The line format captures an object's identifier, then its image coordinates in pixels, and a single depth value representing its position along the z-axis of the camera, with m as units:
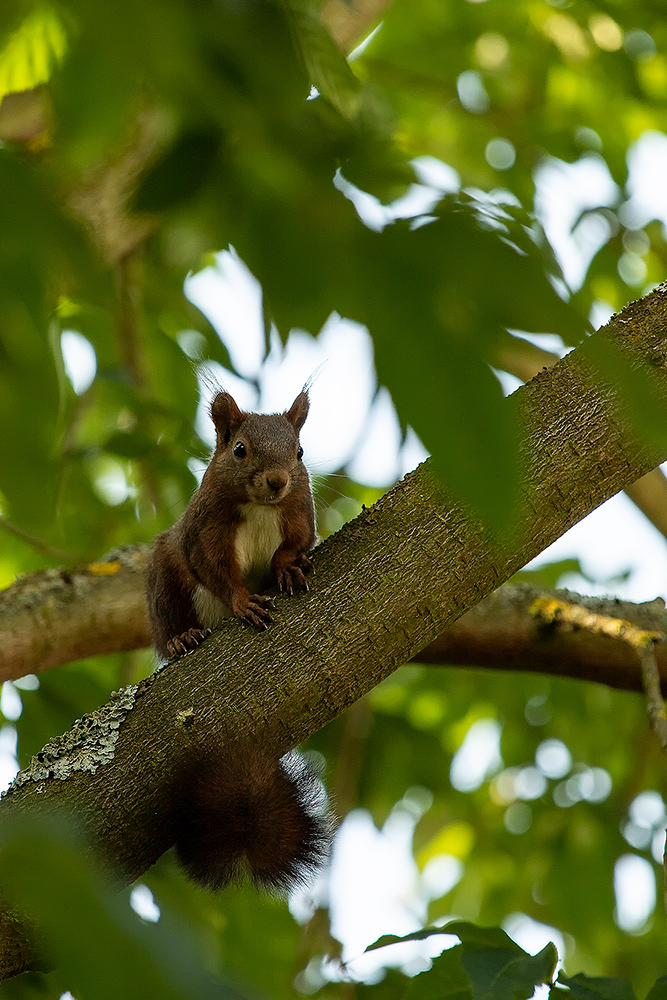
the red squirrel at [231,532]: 6.93
